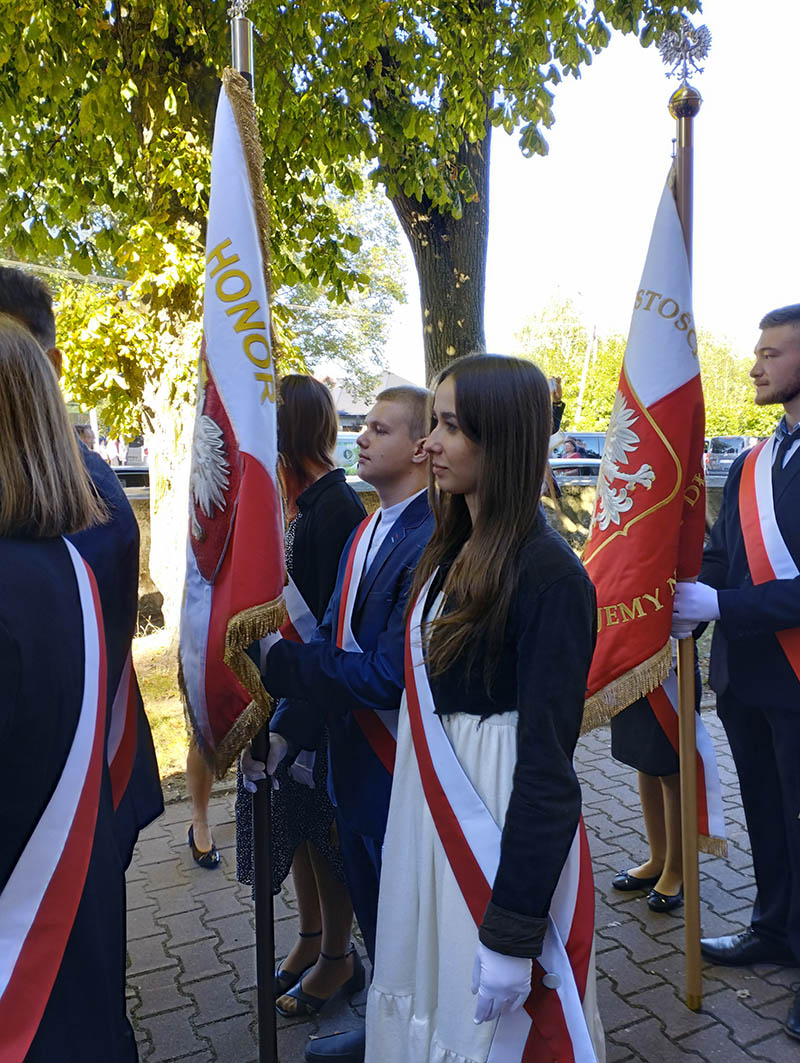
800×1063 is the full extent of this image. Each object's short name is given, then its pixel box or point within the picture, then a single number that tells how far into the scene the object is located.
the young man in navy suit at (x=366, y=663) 2.17
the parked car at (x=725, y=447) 32.25
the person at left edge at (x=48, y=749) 1.43
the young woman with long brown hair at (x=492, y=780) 1.74
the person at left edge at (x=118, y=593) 1.97
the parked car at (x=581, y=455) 21.09
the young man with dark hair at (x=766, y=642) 2.91
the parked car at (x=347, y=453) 20.50
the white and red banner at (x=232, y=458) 2.12
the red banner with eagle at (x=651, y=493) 2.87
